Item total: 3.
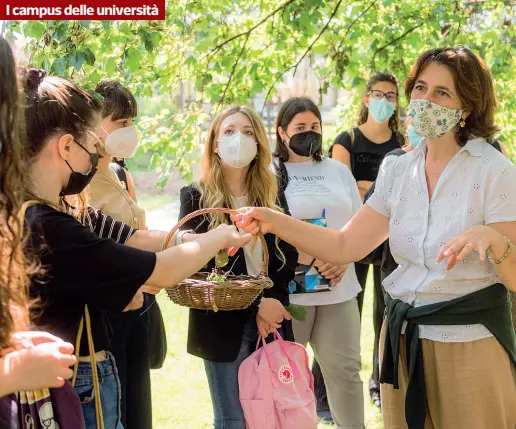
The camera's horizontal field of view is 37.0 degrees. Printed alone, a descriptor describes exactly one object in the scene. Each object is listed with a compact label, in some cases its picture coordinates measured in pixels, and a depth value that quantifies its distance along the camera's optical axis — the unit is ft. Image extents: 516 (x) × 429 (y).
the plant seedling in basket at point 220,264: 10.71
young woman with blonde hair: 11.85
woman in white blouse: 9.38
